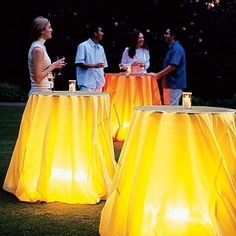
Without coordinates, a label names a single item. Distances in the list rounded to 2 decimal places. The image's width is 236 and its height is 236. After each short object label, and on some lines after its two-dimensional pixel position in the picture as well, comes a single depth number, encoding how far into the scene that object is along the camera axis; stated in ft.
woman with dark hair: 36.70
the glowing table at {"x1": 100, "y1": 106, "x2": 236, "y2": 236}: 14.30
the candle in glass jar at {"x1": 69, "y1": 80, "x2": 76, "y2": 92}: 20.92
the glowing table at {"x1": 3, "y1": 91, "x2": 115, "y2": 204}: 19.29
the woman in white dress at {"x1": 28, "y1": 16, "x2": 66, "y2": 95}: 22.39
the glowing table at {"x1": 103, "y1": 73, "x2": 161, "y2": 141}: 32.94
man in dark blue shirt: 32.58
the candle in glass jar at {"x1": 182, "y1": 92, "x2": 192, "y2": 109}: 15.38
